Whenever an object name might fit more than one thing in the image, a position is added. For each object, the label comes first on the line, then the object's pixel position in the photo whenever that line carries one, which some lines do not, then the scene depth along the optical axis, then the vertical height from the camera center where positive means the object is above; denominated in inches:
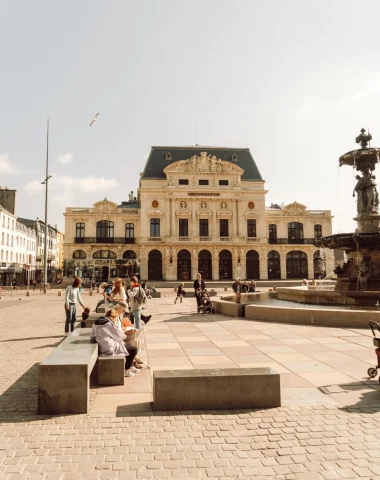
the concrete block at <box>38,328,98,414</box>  203.9 -60.7
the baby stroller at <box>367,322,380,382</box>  247.6 -55.9
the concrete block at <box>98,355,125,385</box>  255.4 -65.3
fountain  589.6 +50.3
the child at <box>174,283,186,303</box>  931.2 -43.7
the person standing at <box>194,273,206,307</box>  668.1 -21.7
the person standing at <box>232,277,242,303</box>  677.5 -30.5
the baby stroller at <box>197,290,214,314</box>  650.8 -51.0
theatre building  2140.7 +244.5
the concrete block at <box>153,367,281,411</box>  210.1 -66.5
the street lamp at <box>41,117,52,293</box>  1456.7 +379.7
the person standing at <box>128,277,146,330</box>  420.8 -29.5
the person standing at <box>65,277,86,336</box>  436.4 -31.1
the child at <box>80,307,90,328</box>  442.3 -46.2
